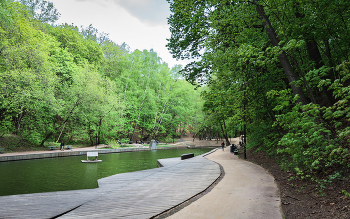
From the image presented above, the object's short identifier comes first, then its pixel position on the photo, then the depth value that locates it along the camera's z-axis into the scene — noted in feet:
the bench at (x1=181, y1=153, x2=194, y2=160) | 47.26
